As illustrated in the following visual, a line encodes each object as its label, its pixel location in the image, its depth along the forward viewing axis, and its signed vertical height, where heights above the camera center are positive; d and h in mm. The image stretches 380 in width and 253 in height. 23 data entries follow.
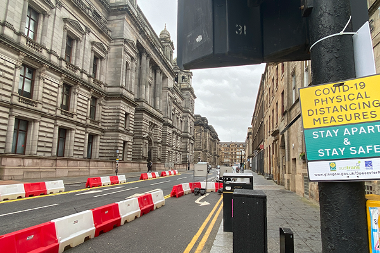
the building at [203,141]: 114688 +9880
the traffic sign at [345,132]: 1882 +249
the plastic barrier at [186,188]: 15125 -1684
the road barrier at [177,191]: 13835 -1731
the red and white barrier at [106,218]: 6406 -1597
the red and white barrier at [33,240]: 4105 -1457
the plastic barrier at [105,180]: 19305 -1682
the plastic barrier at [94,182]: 17719 -1693
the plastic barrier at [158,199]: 10148 -1635
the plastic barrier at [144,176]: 26570 -1773
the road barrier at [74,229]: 5188 -1563
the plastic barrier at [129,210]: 7598 -1611
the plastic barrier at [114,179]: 20684 -1689
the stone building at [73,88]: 20484 +7863
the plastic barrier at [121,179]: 21831 -1733
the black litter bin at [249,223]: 3574 -868
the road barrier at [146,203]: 9031 -1620
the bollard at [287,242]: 2855 -907
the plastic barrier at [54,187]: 13969 -1635
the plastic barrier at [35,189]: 12727 -1643
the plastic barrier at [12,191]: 11312 -1602
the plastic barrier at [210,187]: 16975 -1758
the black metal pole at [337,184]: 1793 -153
